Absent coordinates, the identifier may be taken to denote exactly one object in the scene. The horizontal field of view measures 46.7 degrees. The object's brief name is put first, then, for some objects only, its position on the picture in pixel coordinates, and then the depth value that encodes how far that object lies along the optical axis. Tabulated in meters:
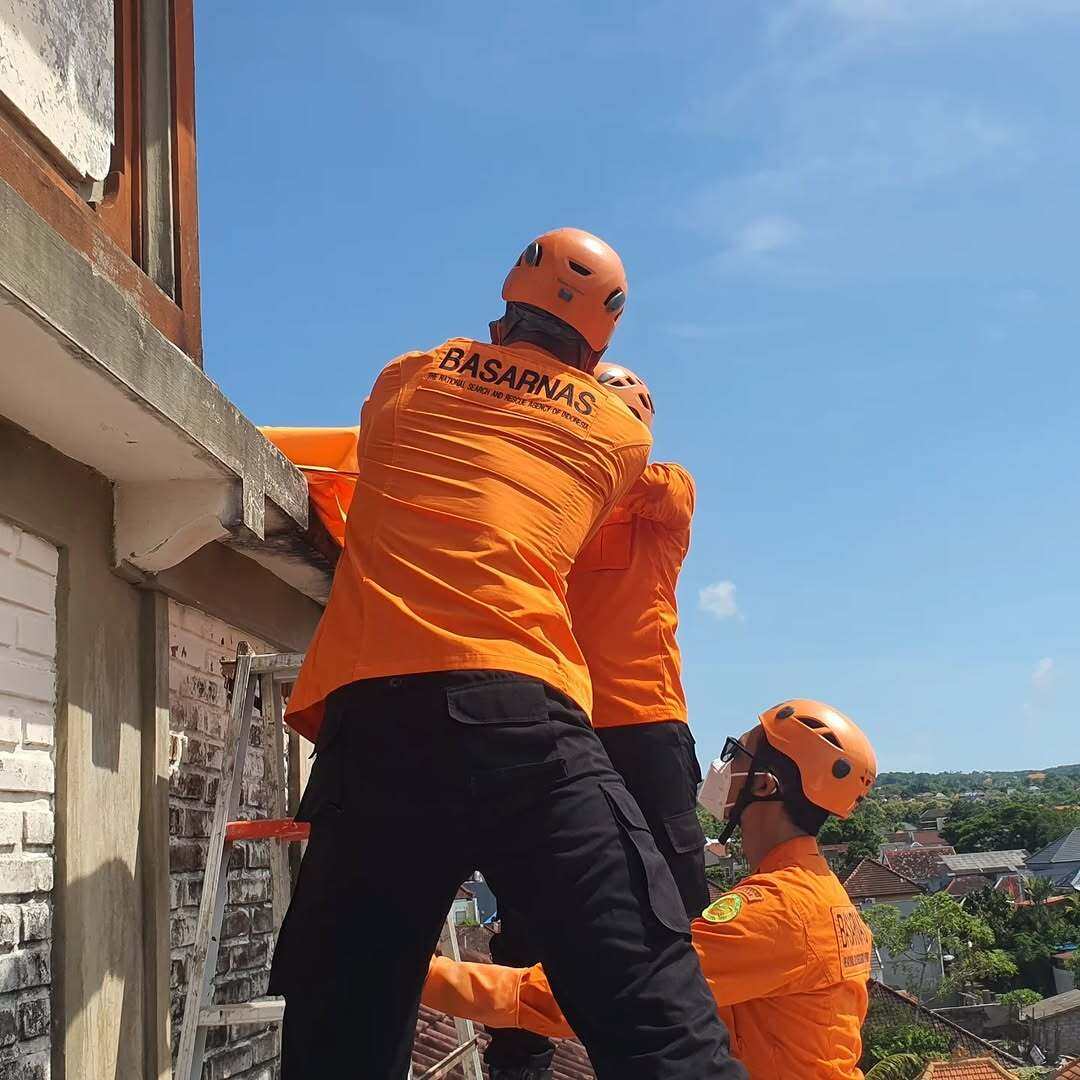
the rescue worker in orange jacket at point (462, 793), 2.43
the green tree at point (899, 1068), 39.47
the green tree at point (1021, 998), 67.56
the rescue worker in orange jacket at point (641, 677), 3.89
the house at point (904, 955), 79.69
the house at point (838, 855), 102.45
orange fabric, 4.54
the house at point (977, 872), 99.62
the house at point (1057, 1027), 59.00
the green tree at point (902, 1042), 44.97
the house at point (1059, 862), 111.94
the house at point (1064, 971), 73.06
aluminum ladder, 3.58
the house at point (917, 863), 106.69
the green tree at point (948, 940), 76.00
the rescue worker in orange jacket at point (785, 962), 3.29
